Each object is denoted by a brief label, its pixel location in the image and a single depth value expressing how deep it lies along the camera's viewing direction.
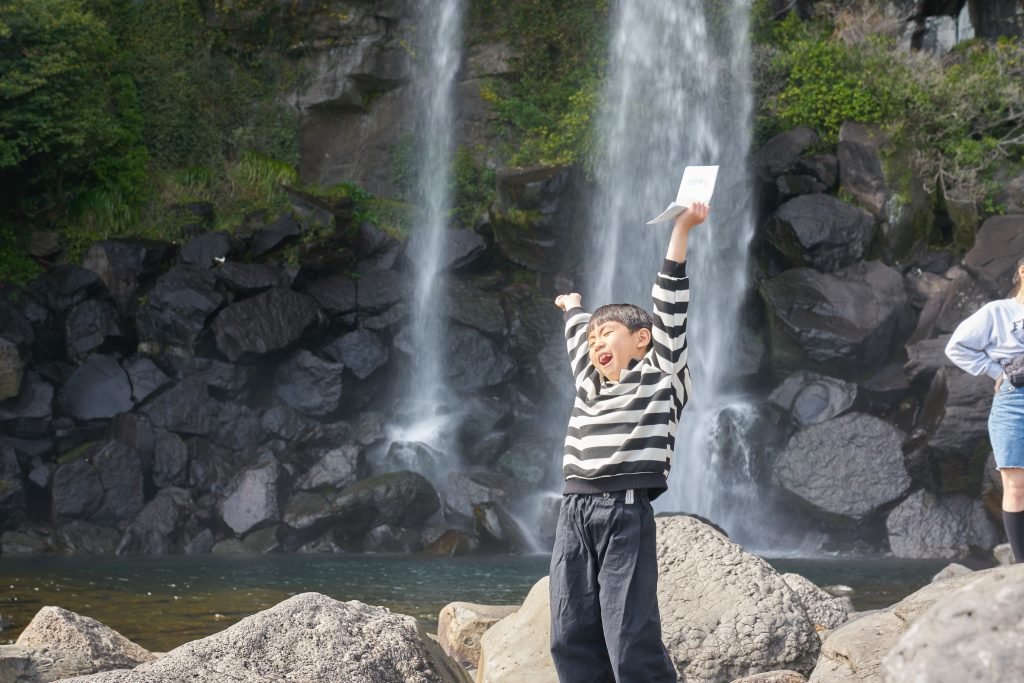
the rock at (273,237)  19.44
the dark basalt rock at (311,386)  18.06
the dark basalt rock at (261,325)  17.75
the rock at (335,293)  19.08
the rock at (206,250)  18.86
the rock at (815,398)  16.17
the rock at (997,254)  15.48
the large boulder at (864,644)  4.41
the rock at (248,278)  18.27
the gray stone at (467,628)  6.48
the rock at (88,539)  15.01
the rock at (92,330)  17.80
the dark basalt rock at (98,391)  17.22
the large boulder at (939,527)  14.25
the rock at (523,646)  5.09
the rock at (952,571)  8.76
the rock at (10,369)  16.31
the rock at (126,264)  18.89
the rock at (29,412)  16.61
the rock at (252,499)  15.59
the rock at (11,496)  15.53
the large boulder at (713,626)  5.16
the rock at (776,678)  4.61
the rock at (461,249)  20.09
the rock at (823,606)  6.53
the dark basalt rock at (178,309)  17.92
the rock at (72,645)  5.00
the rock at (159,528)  15.04
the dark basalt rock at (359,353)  18.64
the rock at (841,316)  16.59
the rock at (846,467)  14.98
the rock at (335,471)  16.31
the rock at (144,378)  17.48
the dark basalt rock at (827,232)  17.55
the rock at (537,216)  18.75
